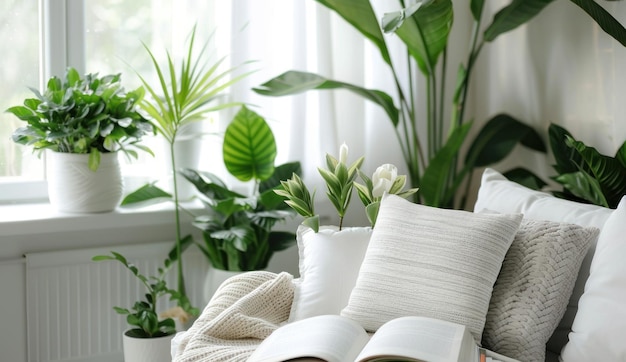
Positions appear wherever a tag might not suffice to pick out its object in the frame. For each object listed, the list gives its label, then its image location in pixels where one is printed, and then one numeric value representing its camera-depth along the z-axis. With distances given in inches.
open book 63.4
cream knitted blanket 74.8
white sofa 72.6
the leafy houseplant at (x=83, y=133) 111.0
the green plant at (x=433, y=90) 116.0
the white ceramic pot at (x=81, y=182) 114.7
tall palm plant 117.5
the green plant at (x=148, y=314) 111.0
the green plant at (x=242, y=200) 118.6
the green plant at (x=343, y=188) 84.8
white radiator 116.5
